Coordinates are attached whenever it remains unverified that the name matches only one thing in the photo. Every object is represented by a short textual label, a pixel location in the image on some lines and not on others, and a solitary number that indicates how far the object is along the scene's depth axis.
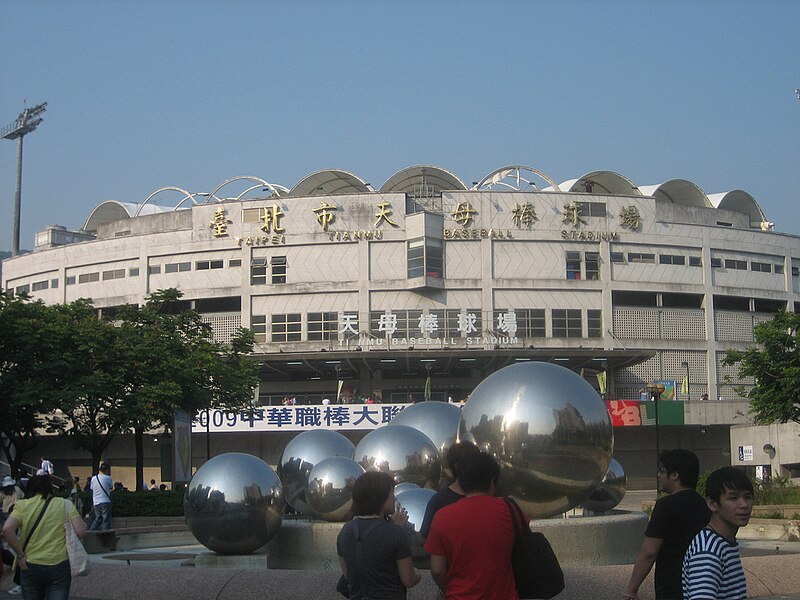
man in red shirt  5.89
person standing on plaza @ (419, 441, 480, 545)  6.91
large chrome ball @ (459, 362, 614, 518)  11.24
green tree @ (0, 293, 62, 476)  35.75
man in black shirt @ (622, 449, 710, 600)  6.85
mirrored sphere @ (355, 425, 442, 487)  14.37
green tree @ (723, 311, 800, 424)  37.75
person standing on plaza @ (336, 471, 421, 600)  6.32
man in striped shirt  5.27
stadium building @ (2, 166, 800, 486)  59.62
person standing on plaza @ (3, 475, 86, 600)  8.73
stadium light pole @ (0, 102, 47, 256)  90.44
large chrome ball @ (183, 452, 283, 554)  13.15
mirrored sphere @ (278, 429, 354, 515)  16.11
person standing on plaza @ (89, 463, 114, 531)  21.59
